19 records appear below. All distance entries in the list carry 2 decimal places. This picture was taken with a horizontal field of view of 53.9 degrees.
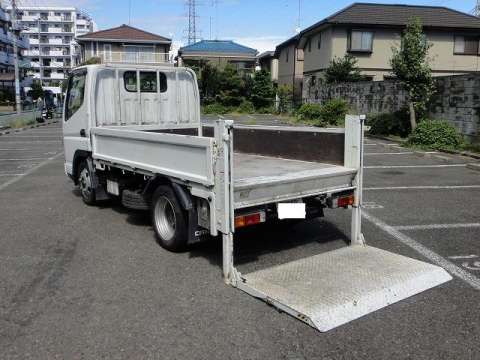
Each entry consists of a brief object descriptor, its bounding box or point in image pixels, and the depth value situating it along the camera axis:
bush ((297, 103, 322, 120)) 26.45
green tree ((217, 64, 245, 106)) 41.84
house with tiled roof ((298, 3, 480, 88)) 30.09
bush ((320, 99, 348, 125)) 23.55
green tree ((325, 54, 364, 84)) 28.30
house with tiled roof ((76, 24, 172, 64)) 54.00
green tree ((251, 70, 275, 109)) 41.06
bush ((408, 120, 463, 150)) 14.63
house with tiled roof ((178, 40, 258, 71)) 53.00
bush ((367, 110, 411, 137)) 18.19
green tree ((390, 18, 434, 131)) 16.30
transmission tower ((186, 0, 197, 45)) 67.25
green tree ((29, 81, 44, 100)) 50.22
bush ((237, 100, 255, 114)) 40.59
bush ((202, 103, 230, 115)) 40.06
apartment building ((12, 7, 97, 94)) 91.00
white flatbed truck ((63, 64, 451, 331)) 4.08
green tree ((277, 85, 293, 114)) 37.36
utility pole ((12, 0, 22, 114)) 29.32
